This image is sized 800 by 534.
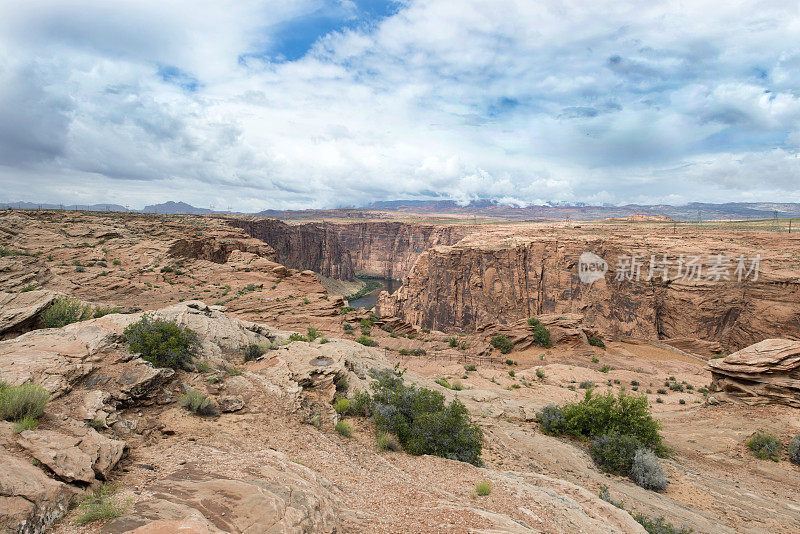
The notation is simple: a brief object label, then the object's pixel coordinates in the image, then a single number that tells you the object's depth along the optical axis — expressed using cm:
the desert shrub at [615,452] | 977
